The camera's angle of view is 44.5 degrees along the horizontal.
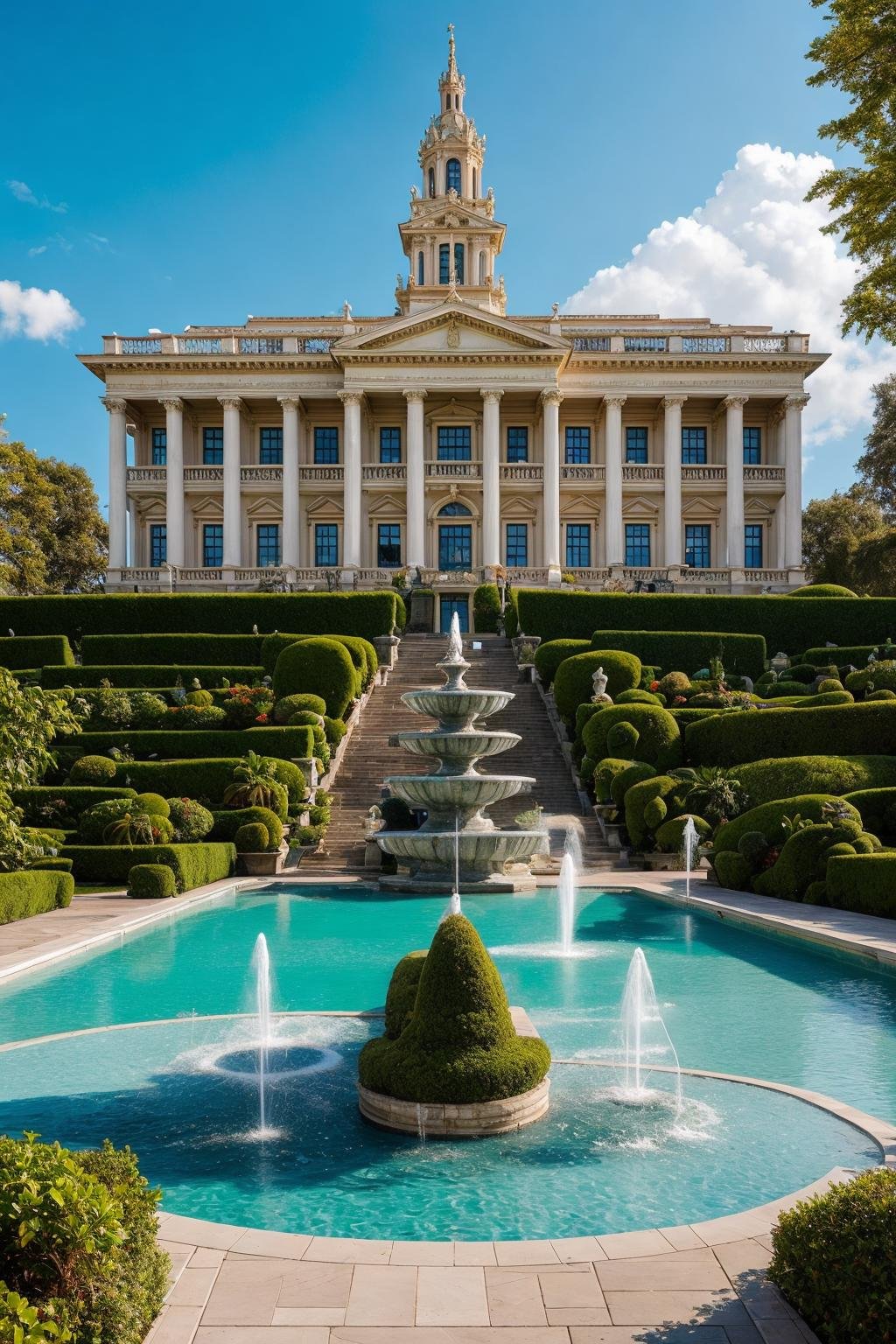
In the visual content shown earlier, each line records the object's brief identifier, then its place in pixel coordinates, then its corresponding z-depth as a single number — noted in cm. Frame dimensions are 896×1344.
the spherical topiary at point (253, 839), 2052
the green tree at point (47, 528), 5016
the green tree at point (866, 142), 1714
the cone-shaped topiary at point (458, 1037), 638
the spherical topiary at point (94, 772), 2330
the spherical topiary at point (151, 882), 1692
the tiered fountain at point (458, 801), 1797
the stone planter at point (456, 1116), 638
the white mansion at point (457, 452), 4862
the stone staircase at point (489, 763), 2288
